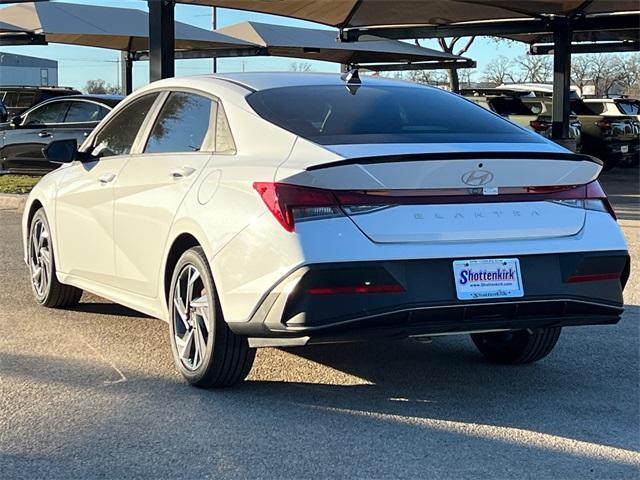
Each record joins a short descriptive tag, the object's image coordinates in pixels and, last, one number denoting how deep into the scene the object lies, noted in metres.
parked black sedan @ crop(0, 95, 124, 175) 15.62
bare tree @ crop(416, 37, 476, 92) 45.16
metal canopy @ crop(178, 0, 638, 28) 15.53
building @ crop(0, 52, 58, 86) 84.38
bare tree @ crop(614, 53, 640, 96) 68.03
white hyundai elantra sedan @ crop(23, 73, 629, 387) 4.08
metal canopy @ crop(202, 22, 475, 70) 25.80
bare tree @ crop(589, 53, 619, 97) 68.38
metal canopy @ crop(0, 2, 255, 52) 21.83
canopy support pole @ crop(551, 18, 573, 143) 17.02
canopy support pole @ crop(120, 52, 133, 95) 26.36
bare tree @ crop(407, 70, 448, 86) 59.83
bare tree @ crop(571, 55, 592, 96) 67.94
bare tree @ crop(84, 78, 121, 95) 77.19
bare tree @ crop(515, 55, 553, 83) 67.00
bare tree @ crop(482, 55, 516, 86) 70.31
